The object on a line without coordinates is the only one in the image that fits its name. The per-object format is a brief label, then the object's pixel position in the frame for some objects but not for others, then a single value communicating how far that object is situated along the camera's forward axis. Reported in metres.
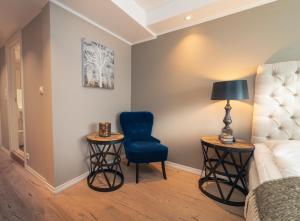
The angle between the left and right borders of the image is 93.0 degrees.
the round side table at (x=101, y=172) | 1.77
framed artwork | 2.01
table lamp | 1.61
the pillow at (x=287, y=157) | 0.99
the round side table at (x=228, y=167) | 1.55
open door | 2.62
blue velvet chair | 1.96
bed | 1.05
